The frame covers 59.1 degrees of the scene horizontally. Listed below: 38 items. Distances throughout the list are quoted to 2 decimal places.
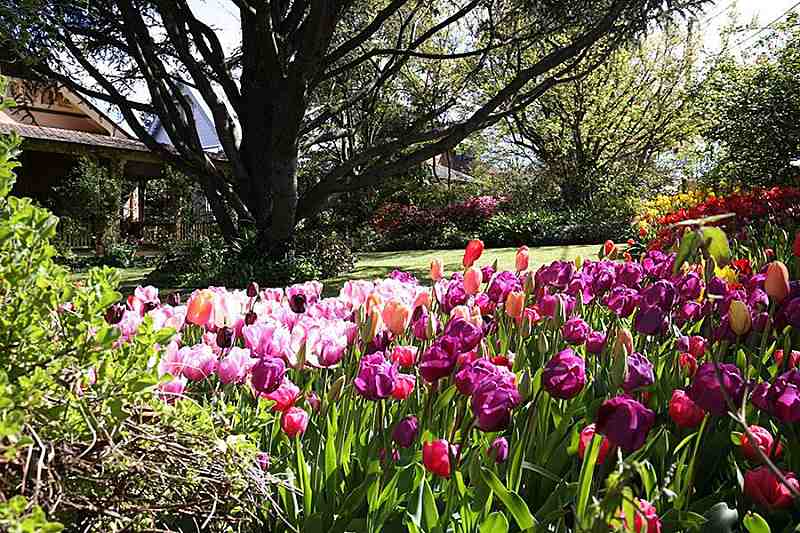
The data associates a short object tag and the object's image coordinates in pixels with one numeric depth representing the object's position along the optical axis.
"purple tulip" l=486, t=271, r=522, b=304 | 2.41
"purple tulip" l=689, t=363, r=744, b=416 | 1.26
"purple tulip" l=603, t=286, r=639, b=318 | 2.12
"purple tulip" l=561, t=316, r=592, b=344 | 1.96
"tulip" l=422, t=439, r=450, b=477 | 1.21
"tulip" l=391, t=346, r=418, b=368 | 1.87
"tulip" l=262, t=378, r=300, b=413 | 1.50
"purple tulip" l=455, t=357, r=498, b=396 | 1.31
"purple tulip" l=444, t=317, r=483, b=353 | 1.53
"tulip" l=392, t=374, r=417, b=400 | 1.48
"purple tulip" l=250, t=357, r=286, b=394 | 1.47
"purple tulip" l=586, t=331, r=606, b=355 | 1.87
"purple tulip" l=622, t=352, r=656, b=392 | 1.39
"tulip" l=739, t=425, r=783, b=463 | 1.28
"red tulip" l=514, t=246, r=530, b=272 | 2.91
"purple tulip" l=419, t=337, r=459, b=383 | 1.44
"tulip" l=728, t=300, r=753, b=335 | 1.70
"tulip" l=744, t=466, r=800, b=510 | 1.13
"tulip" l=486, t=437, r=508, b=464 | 1.30
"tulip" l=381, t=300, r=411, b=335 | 1.93
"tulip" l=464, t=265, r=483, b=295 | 2.31
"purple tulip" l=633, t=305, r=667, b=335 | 1.90
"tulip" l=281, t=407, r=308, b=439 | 1.42
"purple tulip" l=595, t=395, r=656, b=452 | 1.05
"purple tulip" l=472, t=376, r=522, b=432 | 1.22
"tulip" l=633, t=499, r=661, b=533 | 0.94
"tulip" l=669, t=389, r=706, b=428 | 1.39
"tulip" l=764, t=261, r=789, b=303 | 1.64
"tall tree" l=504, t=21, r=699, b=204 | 23.19
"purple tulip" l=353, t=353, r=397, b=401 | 1.41
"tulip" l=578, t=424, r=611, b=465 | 1.19
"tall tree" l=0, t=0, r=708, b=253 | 8.98
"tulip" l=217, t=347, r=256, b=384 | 1.63
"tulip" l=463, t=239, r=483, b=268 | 2.73
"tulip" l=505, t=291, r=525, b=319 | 2.16
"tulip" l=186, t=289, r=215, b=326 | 2.04
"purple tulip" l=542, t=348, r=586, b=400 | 1.33
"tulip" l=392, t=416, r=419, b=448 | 1.33
